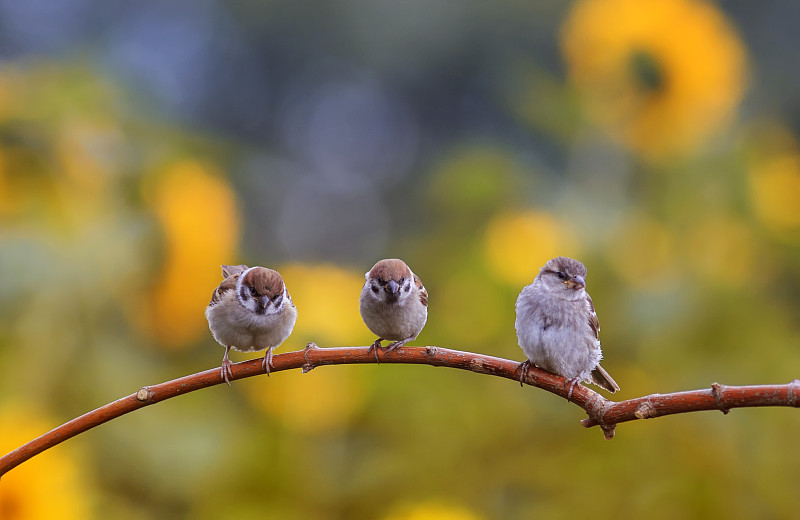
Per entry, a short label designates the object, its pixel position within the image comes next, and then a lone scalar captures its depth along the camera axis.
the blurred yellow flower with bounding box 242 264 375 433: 5.98
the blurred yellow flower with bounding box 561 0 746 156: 7.21
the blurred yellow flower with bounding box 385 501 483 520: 5.20
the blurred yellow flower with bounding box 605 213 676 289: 6.53
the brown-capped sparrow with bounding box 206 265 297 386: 5.78
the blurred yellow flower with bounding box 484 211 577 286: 6.63
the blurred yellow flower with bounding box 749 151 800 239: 6.79
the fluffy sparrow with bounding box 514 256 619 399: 5.07
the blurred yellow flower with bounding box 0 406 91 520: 4.97
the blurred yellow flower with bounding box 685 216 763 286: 6.55
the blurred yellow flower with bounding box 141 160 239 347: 7.06
